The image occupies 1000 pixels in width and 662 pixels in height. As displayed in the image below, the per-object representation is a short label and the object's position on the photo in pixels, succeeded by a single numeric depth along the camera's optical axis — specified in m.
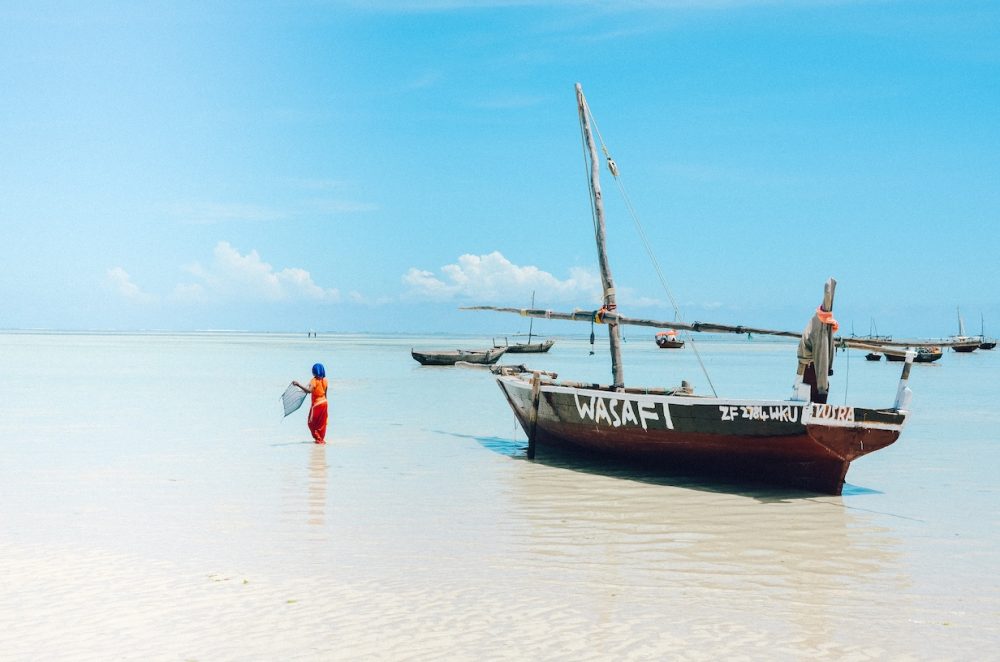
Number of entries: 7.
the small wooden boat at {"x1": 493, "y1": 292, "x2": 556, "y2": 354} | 81.62
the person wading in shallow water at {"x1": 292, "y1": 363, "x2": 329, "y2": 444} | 16.98
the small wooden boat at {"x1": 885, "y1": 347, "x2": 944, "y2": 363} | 70.23
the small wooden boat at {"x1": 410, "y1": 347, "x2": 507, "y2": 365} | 56.28
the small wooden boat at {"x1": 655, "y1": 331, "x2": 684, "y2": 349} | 110.12
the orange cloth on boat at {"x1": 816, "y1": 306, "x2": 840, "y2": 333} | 12.44
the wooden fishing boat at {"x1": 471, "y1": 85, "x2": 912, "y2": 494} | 12.01
